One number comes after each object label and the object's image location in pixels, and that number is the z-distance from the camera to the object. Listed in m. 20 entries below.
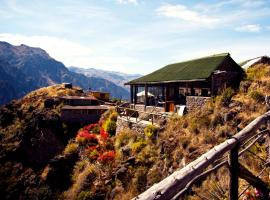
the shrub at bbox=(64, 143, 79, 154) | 33.84
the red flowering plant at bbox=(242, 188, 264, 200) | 6.30
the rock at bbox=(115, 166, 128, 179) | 21.29
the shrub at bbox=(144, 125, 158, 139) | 23.16
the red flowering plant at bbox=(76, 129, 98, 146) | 32.78
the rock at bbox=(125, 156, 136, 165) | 22.02
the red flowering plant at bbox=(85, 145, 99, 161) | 28.01
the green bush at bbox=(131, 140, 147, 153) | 23.48
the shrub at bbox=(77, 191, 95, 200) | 21.56
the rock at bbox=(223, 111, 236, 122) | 18.73
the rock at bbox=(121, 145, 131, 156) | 24.19
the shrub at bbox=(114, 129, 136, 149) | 26.73
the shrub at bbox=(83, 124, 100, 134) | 37.08
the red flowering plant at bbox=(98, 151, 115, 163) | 24.81
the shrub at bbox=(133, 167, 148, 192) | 19.27
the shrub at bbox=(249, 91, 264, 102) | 18.81
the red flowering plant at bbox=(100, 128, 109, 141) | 31.58
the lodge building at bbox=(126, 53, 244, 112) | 24.25
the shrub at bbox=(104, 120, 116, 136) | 32.91
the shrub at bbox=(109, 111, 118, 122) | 35.26
